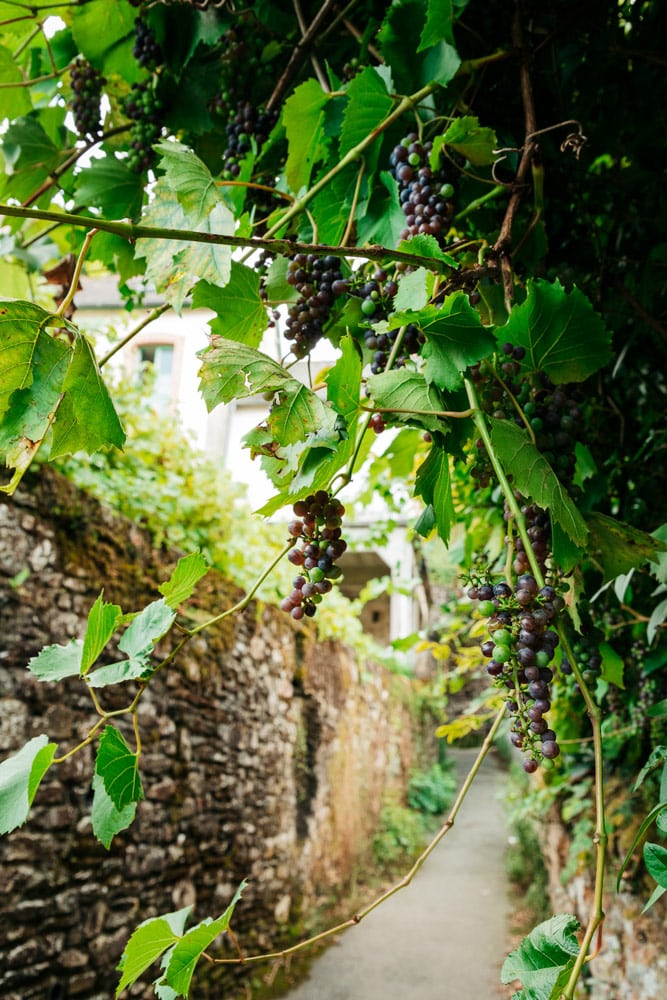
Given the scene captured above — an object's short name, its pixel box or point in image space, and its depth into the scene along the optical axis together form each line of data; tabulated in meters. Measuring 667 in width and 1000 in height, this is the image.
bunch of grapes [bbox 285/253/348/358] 0.79
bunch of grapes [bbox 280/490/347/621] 0.69
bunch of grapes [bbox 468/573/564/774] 0.57
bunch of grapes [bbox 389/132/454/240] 0.81
